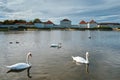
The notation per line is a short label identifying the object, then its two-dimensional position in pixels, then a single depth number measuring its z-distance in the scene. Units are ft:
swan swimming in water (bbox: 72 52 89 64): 22.93
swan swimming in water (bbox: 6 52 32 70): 19.27
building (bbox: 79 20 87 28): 277.45
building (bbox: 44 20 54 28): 255.90
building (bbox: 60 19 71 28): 278.38
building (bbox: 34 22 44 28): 236.47
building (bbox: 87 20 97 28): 265.04
